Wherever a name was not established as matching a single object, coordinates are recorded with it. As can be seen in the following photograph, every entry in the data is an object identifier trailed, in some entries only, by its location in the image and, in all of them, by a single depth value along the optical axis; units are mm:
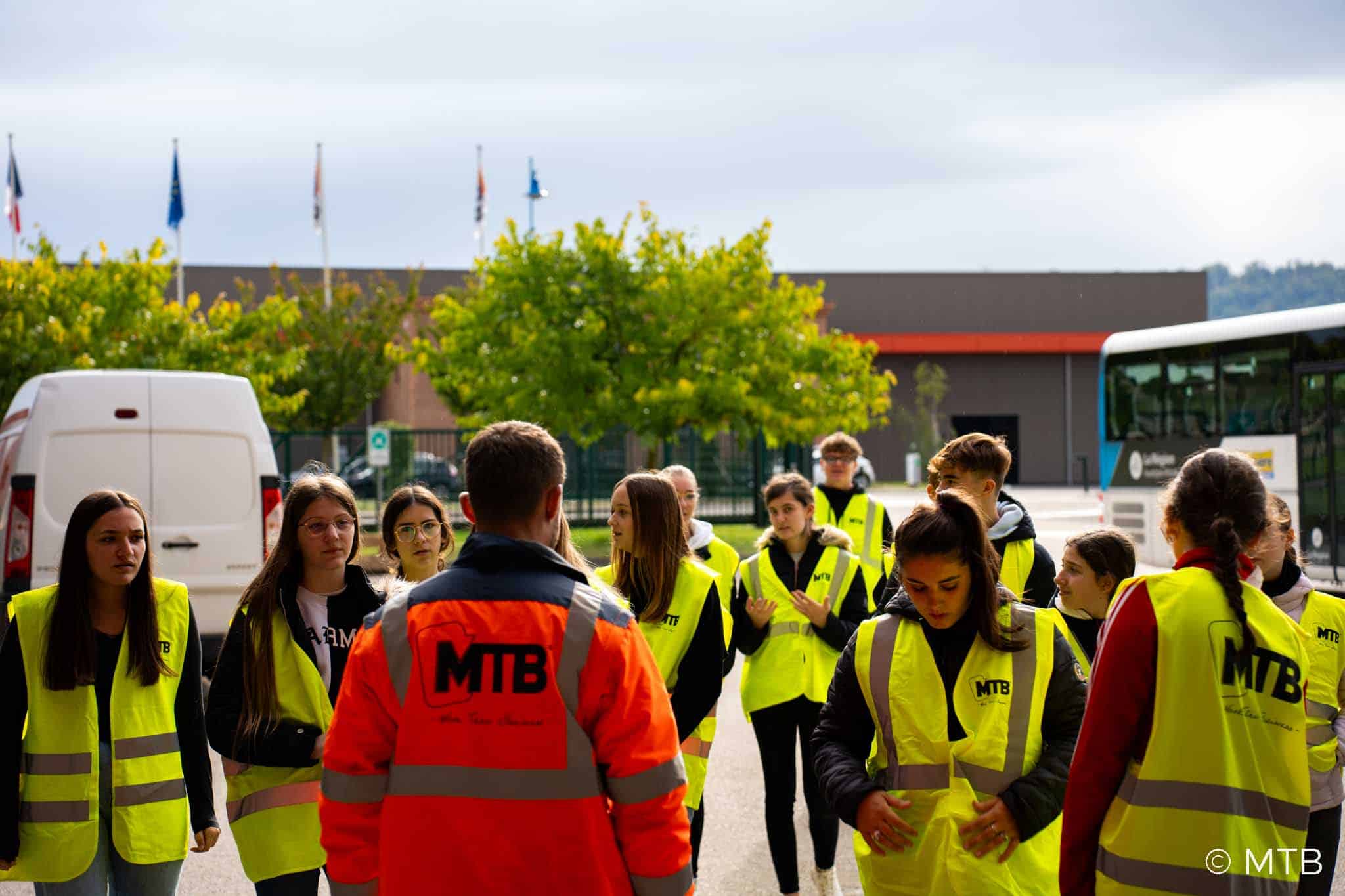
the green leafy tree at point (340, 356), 36688
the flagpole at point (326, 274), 39812
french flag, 41438
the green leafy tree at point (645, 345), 23062
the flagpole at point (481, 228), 48125
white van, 9359
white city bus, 15742
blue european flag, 42062
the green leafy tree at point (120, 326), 22250
